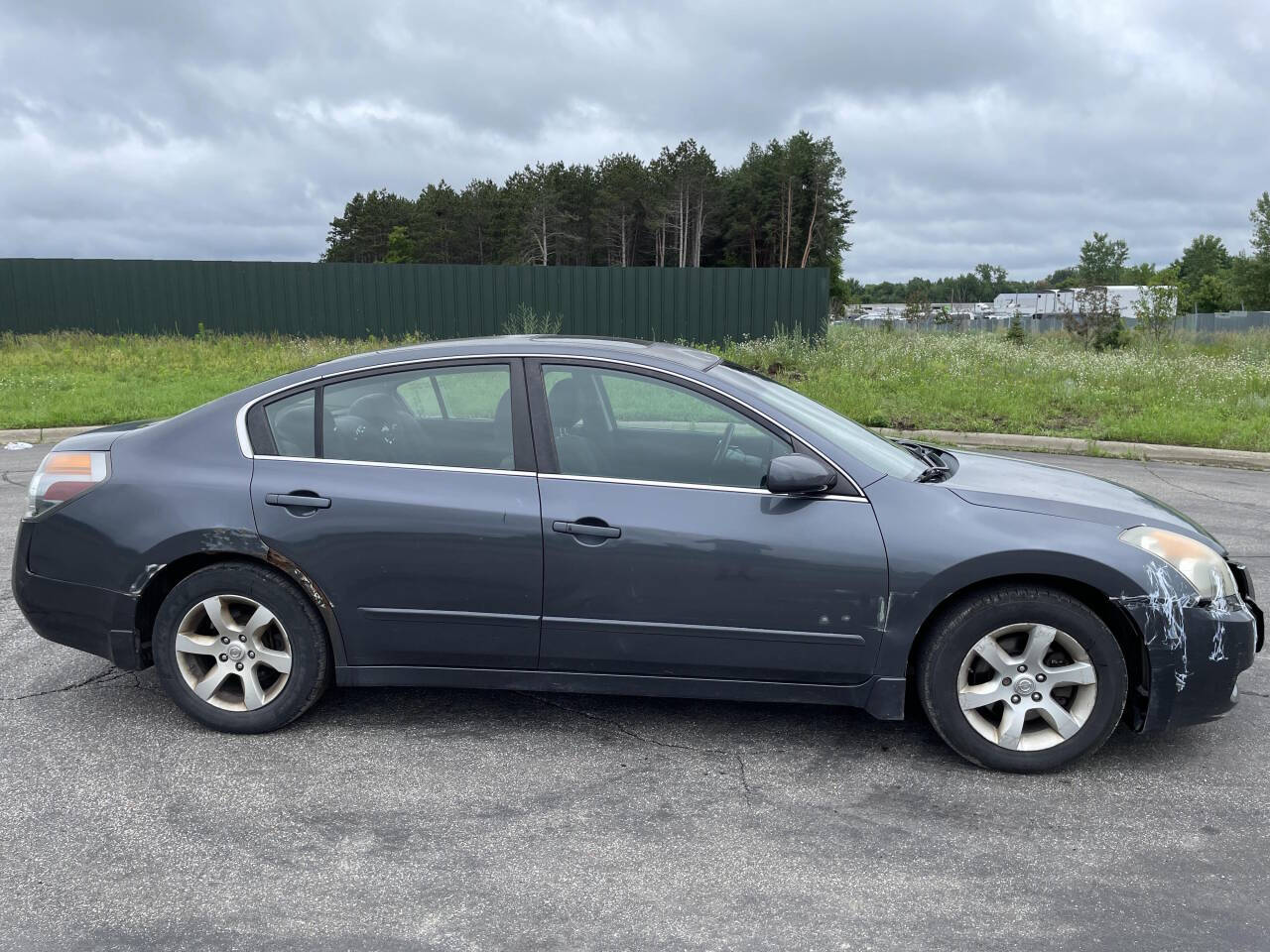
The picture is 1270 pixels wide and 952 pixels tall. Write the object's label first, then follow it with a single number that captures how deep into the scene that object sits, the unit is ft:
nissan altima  12.16
